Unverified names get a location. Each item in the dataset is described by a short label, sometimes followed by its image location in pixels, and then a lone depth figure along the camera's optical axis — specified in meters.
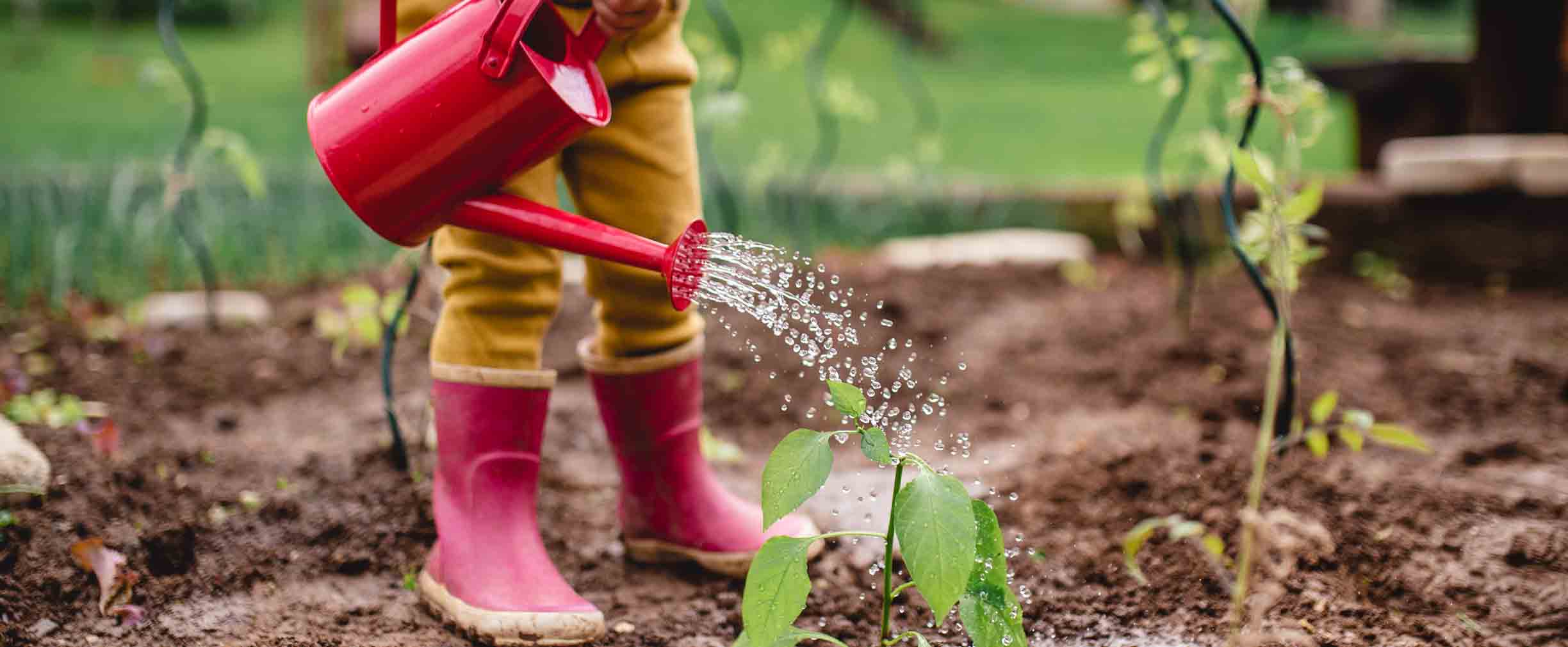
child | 1.20
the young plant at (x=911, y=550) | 0.90
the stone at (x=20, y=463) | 1.35
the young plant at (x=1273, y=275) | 1.05
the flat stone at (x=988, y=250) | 3.06
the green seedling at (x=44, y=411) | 1.72
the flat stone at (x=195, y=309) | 2.49
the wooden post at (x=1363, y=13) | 9.71
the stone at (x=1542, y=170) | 2.70
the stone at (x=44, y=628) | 1.15
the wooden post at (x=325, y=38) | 5.70
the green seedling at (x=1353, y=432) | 1.22
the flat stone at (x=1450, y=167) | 2.77
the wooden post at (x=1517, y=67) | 3.05
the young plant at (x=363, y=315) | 1.78
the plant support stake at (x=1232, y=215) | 1.35
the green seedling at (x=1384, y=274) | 2.89
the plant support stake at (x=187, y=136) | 2.07
